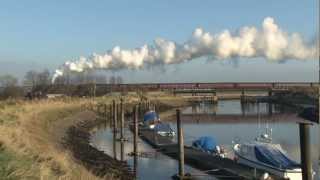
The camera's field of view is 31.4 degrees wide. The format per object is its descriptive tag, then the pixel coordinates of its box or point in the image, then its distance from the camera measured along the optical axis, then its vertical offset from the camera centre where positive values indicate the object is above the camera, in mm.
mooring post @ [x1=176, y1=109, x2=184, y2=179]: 30422 -3867
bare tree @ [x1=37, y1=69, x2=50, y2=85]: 138625 +1393
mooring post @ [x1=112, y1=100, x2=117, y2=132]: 58406 -3714
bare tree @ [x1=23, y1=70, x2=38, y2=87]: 140100 +1213
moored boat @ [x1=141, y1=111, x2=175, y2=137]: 57844 -4842
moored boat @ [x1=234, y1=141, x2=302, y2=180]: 29552 -4510
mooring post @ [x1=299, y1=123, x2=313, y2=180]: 14352 -1866
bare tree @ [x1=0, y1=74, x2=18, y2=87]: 128225 +719
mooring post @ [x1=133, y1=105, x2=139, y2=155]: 41438 -4265
